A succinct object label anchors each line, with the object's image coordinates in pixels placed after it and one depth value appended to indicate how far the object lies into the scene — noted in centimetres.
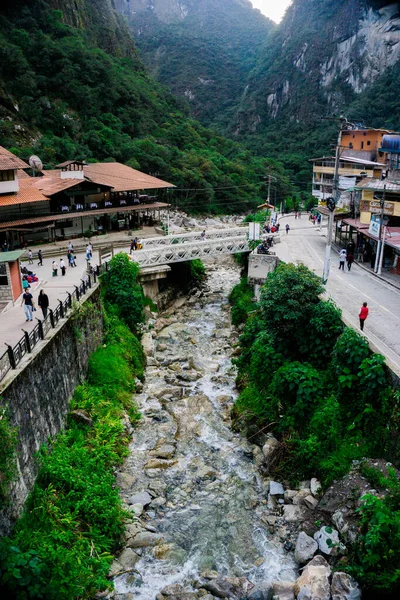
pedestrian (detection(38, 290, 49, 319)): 1904
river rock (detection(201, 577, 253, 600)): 1158
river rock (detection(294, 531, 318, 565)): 1243
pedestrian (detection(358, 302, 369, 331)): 1783
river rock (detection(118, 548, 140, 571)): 1262
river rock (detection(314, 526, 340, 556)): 1218
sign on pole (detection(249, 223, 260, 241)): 3568
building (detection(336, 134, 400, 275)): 2922
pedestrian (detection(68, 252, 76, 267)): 2966
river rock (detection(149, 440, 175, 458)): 1745
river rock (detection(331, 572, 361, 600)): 1075
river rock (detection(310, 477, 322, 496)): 1445
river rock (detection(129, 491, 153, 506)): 1495
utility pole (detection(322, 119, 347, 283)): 2433
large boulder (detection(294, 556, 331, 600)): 1088
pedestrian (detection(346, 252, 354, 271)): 3048
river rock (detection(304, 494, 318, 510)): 1407
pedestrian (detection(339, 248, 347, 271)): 3102
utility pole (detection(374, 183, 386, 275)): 2789
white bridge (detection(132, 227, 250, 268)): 3119
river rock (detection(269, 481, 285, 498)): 1514
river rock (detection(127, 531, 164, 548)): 1340
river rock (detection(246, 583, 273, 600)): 1127
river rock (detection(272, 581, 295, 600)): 1114
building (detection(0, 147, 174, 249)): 3091
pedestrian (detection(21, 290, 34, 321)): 1844
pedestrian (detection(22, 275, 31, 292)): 2202
